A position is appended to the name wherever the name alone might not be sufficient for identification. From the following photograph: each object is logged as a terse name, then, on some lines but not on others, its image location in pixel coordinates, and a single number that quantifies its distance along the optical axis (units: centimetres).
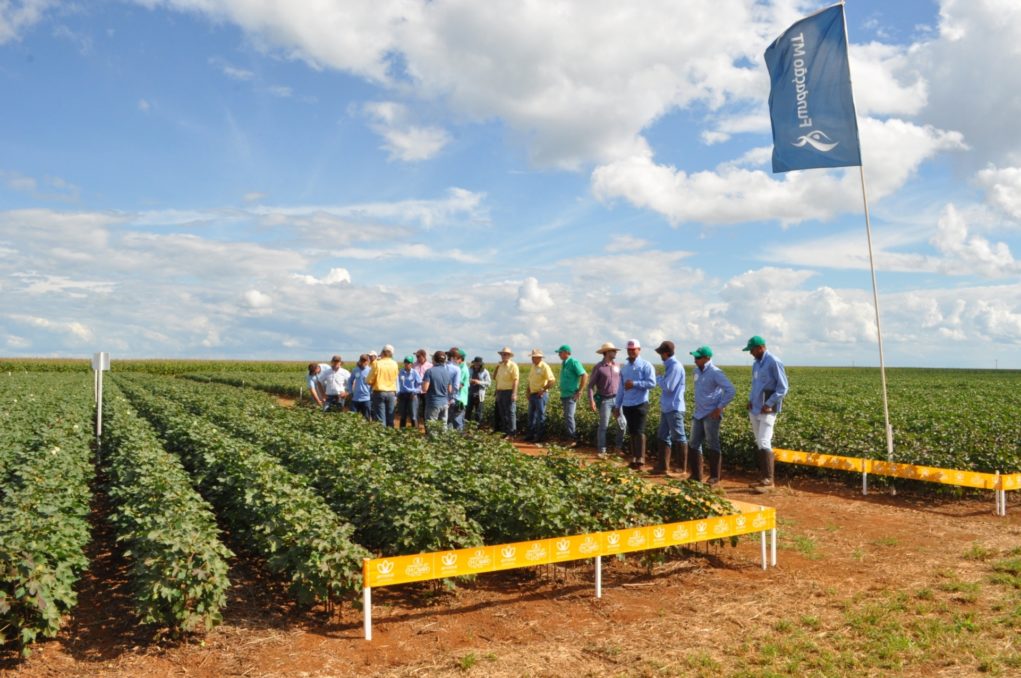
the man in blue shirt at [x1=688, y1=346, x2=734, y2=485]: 1046
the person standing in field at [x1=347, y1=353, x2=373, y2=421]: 1616
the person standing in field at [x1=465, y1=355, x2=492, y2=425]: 1736
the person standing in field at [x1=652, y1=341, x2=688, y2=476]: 1124
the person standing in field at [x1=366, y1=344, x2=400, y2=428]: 1512
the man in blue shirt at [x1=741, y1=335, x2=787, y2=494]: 1013
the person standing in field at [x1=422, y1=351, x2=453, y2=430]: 1457
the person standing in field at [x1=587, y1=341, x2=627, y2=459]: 1299
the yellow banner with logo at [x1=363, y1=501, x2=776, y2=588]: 563
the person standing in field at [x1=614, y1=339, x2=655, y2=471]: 1198
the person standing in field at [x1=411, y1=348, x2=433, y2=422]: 1620
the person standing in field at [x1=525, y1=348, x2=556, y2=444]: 1522
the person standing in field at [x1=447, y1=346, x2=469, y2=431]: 1553
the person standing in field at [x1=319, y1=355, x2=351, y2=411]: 1703
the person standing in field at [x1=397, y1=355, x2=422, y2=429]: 1619
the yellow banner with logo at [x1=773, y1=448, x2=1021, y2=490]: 961
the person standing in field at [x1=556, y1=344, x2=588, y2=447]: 1405
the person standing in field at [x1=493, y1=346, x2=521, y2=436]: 1543
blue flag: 1260
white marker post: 1445
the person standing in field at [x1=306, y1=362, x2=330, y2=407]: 1719
